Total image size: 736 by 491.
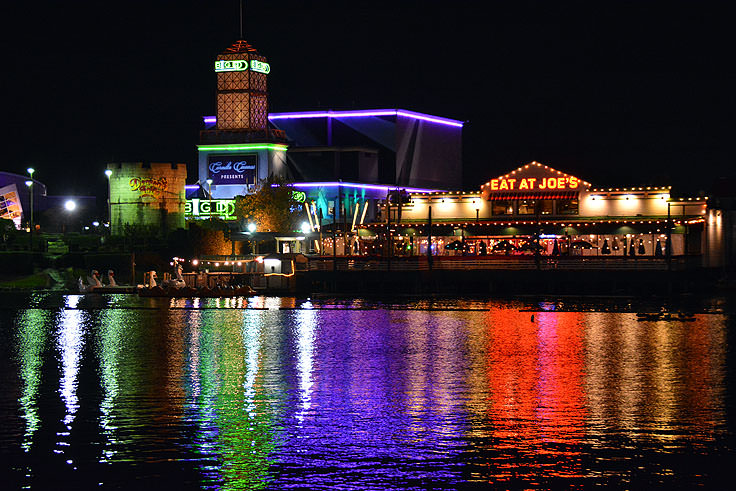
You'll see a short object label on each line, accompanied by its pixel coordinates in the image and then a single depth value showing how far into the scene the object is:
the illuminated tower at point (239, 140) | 132.25
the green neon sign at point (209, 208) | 128.50
